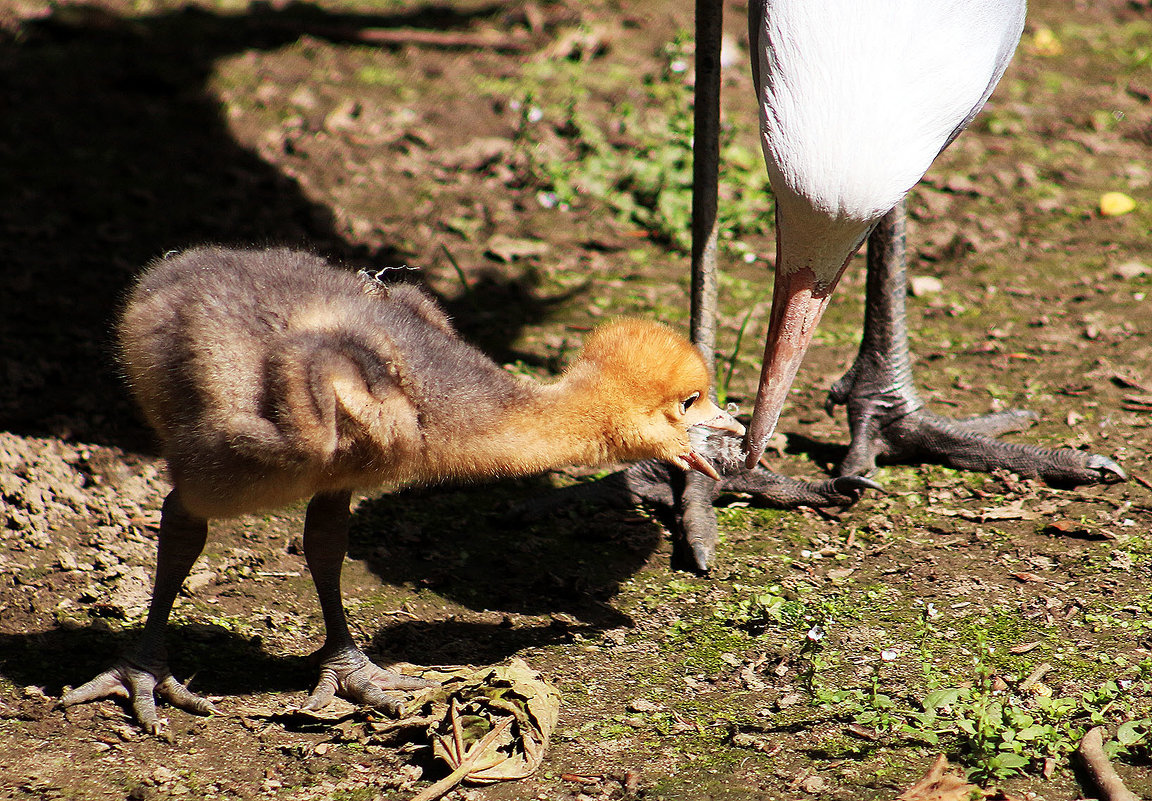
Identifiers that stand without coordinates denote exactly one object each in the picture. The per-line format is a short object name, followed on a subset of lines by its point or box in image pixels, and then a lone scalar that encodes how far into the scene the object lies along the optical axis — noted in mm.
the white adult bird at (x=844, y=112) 6246
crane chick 5648
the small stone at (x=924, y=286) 11937
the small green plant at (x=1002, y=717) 5867
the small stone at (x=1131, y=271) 11853
